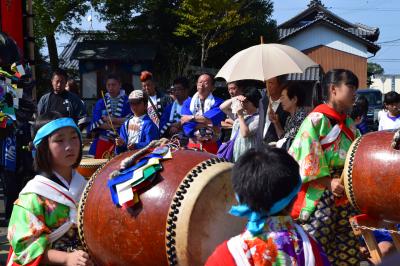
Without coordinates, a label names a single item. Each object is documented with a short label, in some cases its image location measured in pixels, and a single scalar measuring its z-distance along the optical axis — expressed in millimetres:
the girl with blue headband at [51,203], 2287
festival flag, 6625
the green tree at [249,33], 22172
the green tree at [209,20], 19109
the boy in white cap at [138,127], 5141
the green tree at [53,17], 17969
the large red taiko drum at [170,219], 2195
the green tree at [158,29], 20969
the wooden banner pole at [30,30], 6828
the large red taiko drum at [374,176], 3256
